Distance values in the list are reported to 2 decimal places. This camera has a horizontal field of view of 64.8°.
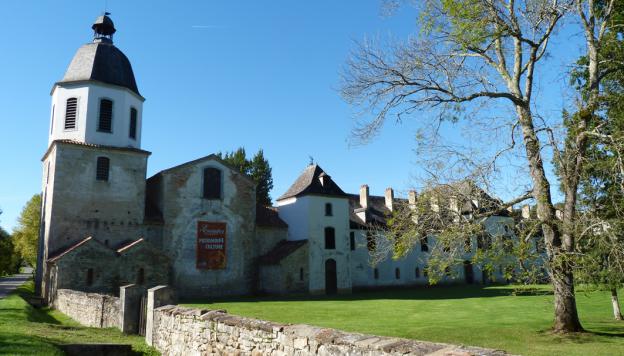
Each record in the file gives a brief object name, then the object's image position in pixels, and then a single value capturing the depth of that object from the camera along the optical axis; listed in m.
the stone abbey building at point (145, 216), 27.06
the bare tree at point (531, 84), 12.80
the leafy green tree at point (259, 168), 51.78
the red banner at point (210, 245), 31.55
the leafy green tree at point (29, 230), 46.56
